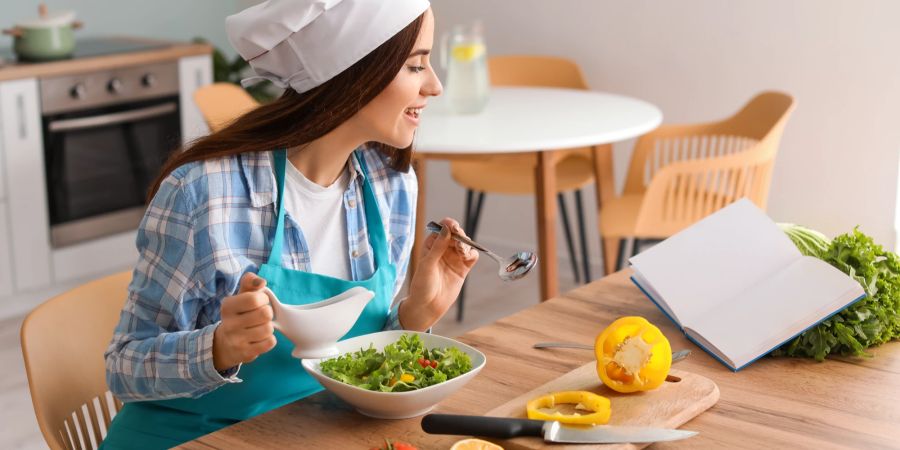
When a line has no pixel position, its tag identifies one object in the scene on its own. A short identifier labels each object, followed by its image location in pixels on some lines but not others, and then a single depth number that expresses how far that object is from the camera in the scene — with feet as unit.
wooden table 4.21
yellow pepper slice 4.15
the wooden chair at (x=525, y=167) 12.47
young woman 5.02
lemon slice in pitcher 11.27
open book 5.01
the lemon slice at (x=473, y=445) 3.95
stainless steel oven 13.38
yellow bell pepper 4.42
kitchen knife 4.04
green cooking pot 13.17
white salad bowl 4.18
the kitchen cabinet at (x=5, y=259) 13.08
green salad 4.29
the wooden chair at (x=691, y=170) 10.45
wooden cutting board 4.25
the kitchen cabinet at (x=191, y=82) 14.69
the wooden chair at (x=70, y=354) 5.16
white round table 9.95
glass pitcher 11.27
